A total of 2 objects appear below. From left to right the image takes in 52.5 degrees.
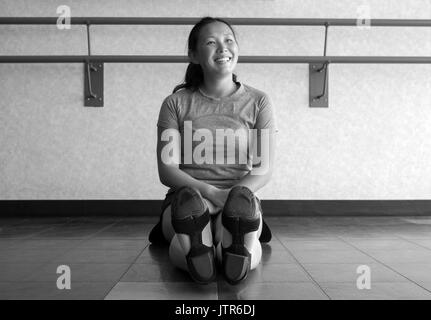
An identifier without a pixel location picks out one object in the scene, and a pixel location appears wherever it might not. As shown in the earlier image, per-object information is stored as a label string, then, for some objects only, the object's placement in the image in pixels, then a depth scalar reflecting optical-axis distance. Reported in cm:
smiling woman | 117
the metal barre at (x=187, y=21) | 205
